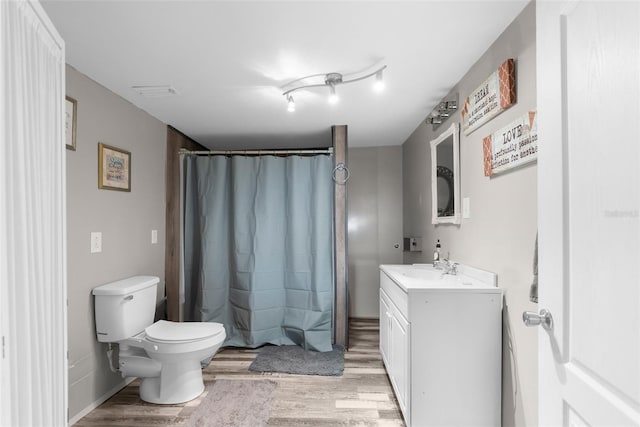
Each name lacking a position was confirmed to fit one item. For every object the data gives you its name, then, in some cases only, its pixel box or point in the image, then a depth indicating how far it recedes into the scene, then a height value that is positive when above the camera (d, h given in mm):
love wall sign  1465 +317
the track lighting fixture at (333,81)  2086 +847
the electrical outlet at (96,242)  2270 -167
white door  660 +5
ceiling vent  2375 +870
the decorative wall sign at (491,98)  1616 +604
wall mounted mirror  2297 +268
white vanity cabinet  1767 -724
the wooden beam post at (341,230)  3311 -153
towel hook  3326 +426
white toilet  2270 -851
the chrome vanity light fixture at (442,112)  2350 +730
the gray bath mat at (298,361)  2797 -1246
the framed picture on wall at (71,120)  2074 +578
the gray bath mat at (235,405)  2105 -1247
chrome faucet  2296 -359
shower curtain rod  3463 +630
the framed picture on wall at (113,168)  2367 +342
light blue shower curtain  3350 -301
